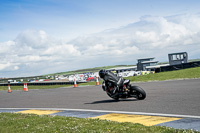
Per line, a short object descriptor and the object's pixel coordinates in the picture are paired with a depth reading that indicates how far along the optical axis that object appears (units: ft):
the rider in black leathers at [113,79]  38.93
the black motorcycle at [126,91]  37.78
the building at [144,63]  269.38
